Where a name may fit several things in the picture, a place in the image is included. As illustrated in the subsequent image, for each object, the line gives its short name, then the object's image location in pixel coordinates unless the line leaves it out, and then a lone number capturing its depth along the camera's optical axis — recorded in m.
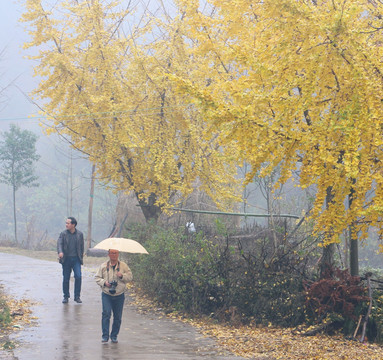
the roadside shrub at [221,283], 21.16
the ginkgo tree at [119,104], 35.19
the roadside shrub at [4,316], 19.72
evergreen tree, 87.94
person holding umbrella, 17.70
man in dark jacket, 25.16
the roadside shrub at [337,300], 19.52
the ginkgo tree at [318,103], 16.92
